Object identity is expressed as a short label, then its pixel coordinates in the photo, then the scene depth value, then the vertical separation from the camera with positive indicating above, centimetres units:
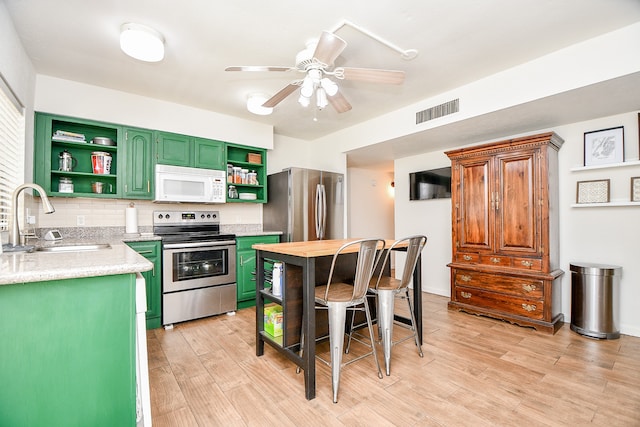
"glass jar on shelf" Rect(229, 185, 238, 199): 409 +30
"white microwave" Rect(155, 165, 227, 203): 344 +36
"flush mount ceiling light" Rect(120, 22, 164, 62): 209 +126
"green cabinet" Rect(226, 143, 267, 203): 418 +70
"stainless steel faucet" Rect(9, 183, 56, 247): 171 +1
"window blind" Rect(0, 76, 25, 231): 209 +53
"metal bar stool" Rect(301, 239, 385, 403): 185 -60
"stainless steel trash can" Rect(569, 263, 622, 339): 275 -84
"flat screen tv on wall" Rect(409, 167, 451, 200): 434 +47
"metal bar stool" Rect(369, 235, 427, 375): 214 -61
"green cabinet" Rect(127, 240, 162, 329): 306 -75
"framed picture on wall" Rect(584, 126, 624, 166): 290 +70
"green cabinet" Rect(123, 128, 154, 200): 329 +57
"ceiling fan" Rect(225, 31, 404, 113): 197 +102
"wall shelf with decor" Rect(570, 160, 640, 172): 276 +49
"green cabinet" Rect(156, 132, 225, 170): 350 +79
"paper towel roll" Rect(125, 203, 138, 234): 334 -8
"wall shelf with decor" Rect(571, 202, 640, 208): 279 +10
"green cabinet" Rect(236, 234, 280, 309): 367 -72
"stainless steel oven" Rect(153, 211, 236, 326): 314 -65
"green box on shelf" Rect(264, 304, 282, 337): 232 -87
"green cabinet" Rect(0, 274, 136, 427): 104 -54
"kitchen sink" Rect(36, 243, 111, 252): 207 -27
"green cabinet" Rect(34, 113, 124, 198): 287 +64
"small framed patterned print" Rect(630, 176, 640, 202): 280 +25
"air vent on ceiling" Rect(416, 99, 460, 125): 314 +116
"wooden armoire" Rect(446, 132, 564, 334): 297 -19
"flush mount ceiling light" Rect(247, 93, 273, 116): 308 +118
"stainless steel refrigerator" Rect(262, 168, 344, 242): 402 +12
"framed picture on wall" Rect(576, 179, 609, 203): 297 +24
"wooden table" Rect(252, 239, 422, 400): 187 -64
